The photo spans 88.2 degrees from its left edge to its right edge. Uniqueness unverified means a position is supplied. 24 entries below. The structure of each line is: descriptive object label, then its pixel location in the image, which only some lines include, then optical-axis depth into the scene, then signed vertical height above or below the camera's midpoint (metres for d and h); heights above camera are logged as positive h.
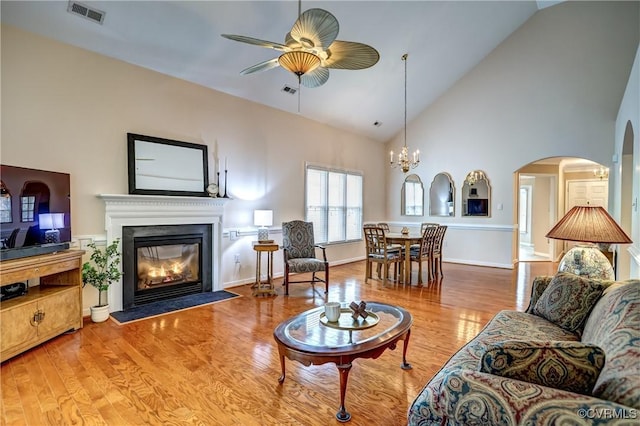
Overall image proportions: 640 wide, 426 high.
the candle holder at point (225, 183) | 5.21 +0.37
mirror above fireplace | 4.24 +0.55
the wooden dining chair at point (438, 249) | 5.99 -0.76
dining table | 5.55 -0.60
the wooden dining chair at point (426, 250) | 5.65 -0.74
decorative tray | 2.39 -0.86
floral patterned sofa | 1.00 -0.60
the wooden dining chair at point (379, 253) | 5.62 -0.79
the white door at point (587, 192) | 8.65 +0.45
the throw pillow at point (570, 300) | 2.22 -0.64
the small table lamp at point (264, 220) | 5.17 -0.21
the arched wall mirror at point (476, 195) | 7.42 +0.31
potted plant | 3.67 -0.76
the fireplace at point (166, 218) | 4.02 -0.15
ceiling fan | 2.47 +1.36
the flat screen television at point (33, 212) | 2.93 -0.06
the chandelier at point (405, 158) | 5.73 +0.88
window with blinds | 6.84 +0.09
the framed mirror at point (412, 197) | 8.38 +0.28
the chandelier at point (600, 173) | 8.23 +0.92
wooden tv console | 2.75 -0.89
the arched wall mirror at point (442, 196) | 7.89 +0.29
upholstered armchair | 4.88 -0.72
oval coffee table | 2.04 -0.89
